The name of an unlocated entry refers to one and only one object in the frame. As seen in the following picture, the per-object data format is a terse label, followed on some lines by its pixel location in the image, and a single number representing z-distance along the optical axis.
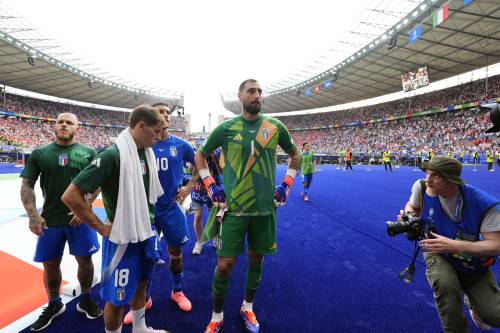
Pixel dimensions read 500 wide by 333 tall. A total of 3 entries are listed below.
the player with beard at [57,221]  2.32
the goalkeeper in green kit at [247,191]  2.18
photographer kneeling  1.89
